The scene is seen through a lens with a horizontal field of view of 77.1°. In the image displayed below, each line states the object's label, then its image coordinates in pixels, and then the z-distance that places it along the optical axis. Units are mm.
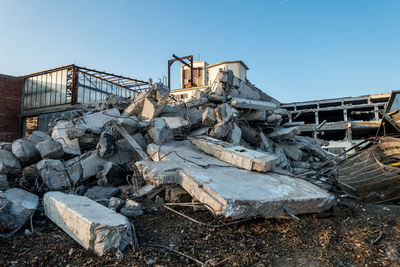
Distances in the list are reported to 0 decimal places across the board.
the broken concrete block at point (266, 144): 6600
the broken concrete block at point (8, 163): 4457
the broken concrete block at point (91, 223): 2393
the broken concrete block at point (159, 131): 4945
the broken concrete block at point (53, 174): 4215
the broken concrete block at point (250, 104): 6545
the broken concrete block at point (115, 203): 3498
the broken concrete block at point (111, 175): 4445
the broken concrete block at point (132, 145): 4715
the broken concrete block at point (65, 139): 5011
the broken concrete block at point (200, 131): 5648
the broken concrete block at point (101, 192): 4052
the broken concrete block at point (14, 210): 2902
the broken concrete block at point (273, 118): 7344
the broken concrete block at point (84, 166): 4496
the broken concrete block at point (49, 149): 4539
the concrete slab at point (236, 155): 3980
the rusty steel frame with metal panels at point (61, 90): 13875
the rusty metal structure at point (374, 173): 4070
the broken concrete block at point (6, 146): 4896
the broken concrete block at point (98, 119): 5254
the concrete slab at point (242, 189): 2941
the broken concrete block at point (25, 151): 4617
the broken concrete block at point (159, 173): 3598
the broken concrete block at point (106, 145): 4699
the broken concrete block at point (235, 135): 5586
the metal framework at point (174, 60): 20612
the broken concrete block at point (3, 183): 3971
